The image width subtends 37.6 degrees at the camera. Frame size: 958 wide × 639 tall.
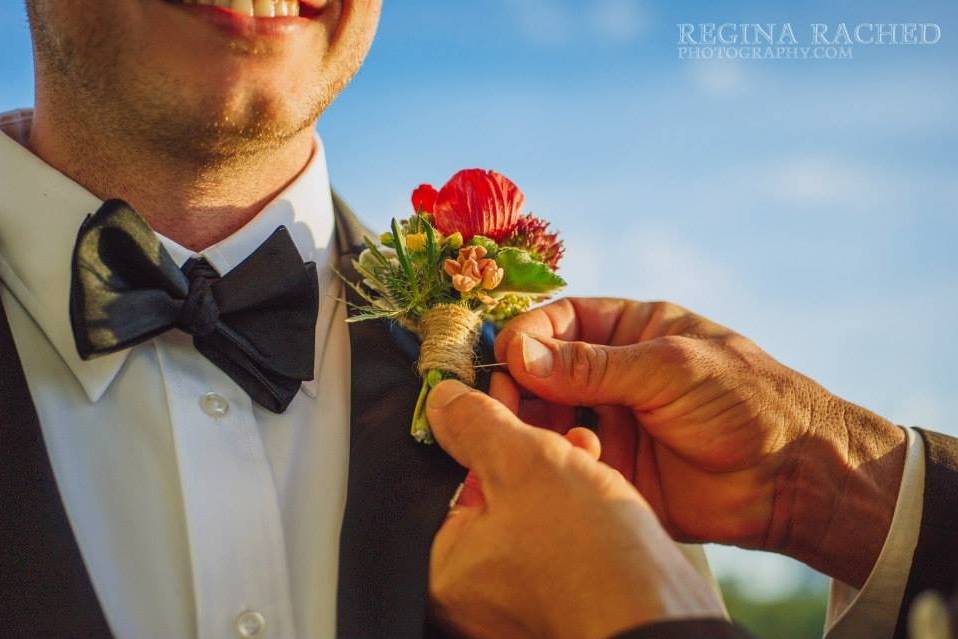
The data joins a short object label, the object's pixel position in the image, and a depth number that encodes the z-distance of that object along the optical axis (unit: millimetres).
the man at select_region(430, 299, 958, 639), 609
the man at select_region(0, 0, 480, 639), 542
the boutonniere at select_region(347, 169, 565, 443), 589
